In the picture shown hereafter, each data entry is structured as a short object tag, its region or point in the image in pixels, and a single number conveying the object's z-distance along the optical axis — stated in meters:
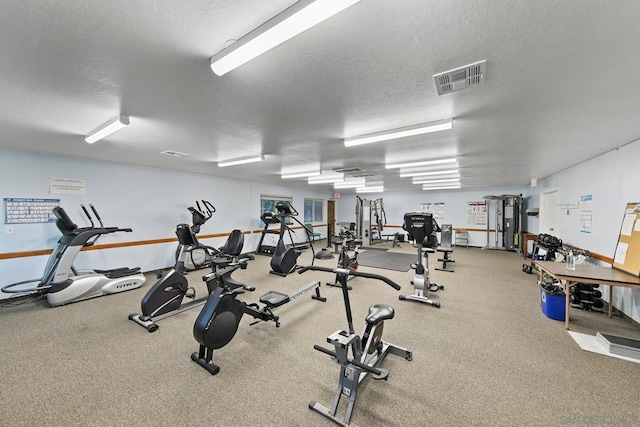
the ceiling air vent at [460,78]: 1.69
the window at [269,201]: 8.82
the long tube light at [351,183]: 7.89
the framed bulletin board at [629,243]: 3.03
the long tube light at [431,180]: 7.34
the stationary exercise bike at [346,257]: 4.52
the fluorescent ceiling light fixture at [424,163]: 4.58
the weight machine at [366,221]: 10.05
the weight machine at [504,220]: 8.77
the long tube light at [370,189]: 9.91
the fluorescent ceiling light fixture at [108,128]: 2.59
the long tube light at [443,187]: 9.20
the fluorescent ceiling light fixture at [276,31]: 1.07
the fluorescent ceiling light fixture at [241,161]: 4.55
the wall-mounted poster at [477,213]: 9.85
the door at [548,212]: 6.41
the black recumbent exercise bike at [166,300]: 3.02
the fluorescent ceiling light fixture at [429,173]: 5.87
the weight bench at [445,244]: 6.16
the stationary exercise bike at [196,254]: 5.65
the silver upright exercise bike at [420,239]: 4.00
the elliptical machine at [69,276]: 3.75
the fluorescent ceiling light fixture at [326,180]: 7.20
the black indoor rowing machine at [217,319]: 2.22
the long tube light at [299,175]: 6.30
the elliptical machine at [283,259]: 4.91
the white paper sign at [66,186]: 4.38
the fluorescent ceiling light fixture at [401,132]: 2.70
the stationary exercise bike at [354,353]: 1.75
